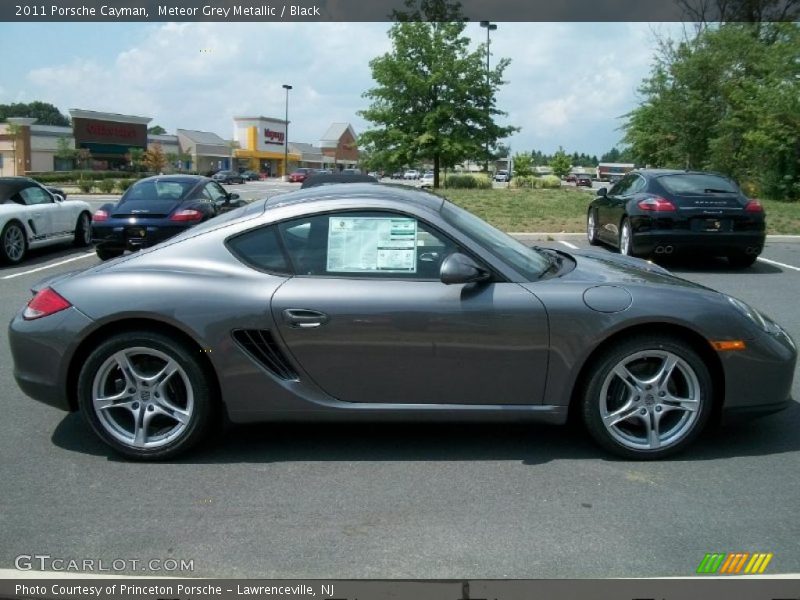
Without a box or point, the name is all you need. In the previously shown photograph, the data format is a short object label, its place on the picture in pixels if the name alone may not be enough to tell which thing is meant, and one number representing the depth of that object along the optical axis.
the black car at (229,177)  60.46
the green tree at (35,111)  124.12
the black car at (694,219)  10.26
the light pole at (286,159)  75.44
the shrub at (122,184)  41.67
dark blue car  11.29
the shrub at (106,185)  37.91
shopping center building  63.31
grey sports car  3.93
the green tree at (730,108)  24.41
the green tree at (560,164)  79.67
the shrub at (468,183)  36.84
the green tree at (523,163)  54.46
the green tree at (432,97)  37.75
